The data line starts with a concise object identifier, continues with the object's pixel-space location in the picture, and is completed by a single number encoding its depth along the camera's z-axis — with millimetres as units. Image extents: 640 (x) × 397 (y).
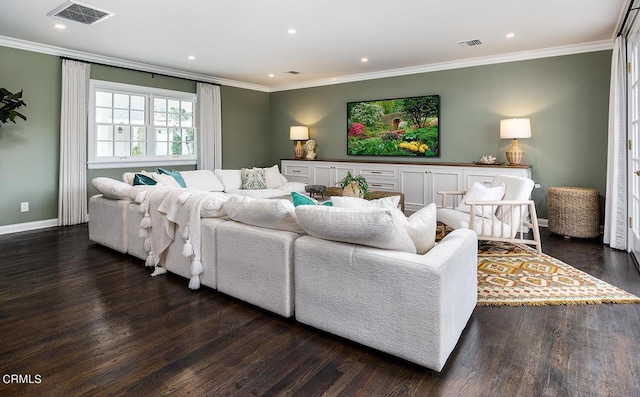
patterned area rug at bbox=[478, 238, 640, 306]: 2834
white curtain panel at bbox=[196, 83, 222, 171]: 7195
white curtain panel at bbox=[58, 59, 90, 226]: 5516
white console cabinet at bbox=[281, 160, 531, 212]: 5645
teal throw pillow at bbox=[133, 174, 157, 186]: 4457
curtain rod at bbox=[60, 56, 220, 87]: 5541
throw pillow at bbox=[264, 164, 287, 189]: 6520
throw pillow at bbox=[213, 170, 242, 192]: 6273
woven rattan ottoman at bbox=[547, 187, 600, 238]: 4676
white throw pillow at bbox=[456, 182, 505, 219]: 4094
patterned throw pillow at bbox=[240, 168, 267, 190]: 6320
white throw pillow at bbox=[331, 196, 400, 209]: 2414
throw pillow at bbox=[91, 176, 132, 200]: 3916
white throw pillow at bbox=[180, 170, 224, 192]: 5840
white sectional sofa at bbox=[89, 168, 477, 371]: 1930
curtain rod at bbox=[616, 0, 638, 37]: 3590
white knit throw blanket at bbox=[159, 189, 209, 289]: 3021
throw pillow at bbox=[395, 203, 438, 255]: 2207
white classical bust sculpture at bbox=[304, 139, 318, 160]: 7742
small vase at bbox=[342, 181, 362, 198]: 4828
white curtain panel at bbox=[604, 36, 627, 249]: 4215
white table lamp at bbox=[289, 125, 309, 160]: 7723
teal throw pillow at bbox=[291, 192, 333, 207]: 2637
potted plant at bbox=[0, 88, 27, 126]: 4695
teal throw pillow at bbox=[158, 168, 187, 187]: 5379
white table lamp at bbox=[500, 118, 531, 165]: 5242
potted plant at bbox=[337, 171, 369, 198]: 4844
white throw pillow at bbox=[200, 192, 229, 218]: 2986
